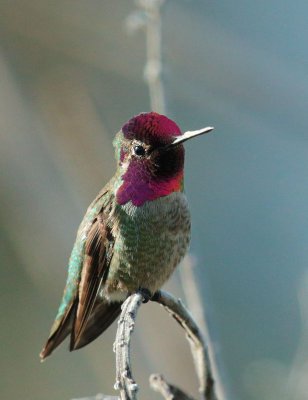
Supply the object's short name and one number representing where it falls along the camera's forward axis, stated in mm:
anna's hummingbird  1974
